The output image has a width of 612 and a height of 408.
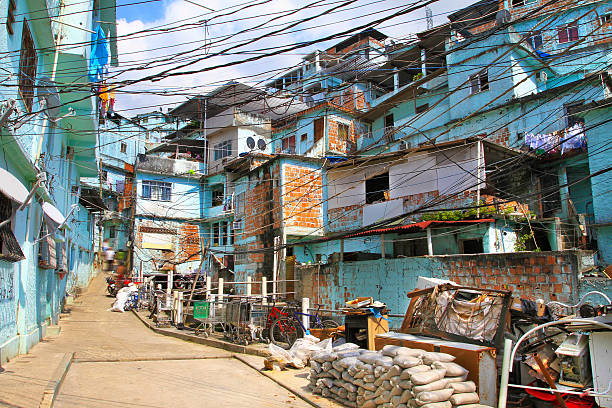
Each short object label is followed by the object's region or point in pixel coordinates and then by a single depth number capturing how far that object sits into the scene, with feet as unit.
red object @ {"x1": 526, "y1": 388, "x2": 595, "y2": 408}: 18.66
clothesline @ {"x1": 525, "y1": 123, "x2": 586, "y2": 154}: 61.26
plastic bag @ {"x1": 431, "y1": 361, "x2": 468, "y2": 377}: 20.03
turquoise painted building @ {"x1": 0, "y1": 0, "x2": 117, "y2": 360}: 27.89
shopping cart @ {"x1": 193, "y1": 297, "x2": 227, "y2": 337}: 47.26
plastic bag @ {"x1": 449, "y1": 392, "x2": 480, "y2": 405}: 19.21
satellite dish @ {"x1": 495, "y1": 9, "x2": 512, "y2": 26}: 68.01
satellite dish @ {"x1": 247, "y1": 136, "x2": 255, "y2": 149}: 103.37
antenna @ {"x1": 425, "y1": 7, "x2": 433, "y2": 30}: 108.06
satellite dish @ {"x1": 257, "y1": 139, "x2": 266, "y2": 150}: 106.93
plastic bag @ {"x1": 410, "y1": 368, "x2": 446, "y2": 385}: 19.13
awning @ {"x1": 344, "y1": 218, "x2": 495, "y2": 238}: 49.68
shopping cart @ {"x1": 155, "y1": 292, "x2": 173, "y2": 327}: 61.24
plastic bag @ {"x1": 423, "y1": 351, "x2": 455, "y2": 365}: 20.47
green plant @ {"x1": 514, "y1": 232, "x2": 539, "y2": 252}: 53.88
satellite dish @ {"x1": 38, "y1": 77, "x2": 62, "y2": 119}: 33.95
